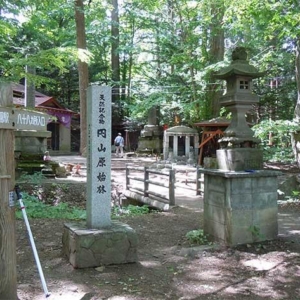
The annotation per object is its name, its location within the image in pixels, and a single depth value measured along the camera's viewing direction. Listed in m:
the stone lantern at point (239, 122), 5.89
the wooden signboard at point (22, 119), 3.28
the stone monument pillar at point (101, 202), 4.75
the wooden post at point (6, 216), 3.31
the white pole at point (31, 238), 3.38
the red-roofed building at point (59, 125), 26.30
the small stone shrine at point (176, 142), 19.61
